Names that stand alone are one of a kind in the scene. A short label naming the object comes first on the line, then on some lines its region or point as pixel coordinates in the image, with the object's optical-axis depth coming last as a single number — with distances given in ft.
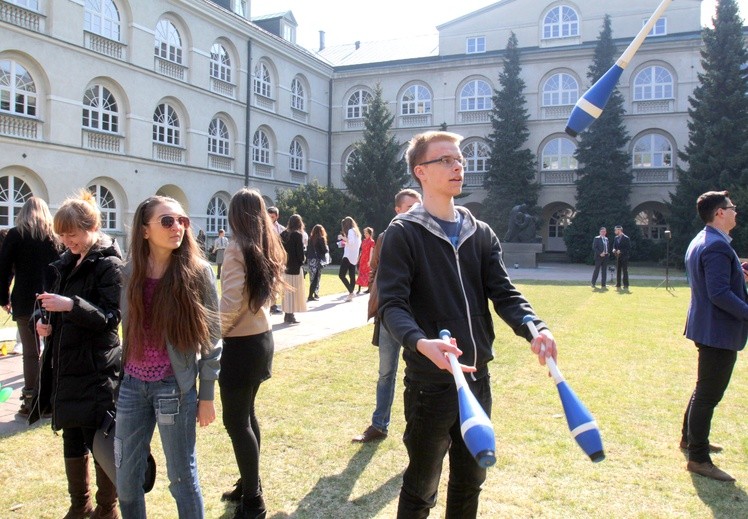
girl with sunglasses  10.04
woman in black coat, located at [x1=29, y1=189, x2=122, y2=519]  10.97
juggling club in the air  11.79
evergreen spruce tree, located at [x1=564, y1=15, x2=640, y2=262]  123.13
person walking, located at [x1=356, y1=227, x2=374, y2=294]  49.49
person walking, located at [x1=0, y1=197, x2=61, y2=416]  18.61
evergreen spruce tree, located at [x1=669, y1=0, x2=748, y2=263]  108.78
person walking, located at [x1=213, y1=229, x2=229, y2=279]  67.43
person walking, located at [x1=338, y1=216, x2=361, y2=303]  52.65
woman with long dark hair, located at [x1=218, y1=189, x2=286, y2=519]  12.10
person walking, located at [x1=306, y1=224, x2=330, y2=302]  50.13
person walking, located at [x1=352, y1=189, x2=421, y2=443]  16.65
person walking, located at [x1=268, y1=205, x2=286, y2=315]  36.40
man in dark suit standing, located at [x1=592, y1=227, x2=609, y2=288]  64.54
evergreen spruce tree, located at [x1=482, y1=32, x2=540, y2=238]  130.52
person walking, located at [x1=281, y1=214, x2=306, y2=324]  36.27
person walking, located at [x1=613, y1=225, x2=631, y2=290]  63.46
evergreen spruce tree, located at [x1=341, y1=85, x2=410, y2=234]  127.13
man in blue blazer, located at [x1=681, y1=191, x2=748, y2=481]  14.61
